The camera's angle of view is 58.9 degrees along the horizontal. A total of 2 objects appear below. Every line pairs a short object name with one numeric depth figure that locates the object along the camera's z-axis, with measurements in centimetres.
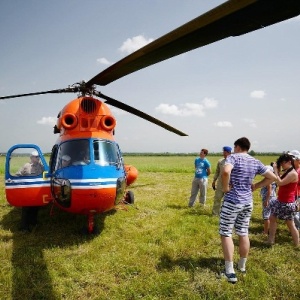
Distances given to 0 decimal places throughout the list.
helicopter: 505
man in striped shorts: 403
